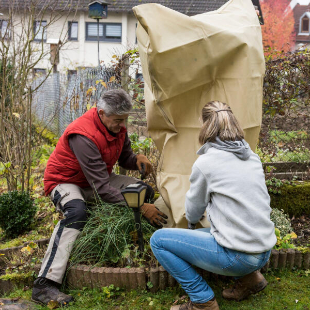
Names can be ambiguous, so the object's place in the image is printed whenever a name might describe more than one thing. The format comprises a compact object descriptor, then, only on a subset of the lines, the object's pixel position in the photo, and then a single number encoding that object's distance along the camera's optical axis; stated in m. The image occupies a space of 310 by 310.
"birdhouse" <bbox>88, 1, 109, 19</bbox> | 9.79
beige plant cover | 2.86
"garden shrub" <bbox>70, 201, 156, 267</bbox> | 3.26
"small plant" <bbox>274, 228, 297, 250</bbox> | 3.51
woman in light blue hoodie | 2.51
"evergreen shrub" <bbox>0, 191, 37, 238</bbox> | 4.26
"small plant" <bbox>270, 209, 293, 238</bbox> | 3.89
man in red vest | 3.15
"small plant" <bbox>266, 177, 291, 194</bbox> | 4.45
